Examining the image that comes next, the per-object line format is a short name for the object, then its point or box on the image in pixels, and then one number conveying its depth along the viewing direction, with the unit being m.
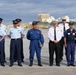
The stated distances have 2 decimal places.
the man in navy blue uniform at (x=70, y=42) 11.48
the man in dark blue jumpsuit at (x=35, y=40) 11.47
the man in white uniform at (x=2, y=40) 11.73
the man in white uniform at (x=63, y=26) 12.42
